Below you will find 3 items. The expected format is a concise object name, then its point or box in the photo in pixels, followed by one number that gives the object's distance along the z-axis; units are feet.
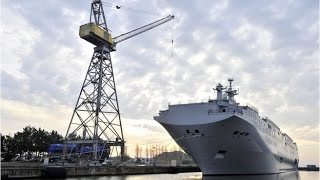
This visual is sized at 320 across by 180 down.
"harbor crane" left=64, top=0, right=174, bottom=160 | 232.94
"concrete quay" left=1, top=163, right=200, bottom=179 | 133.69
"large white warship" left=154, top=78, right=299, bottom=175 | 146.20
